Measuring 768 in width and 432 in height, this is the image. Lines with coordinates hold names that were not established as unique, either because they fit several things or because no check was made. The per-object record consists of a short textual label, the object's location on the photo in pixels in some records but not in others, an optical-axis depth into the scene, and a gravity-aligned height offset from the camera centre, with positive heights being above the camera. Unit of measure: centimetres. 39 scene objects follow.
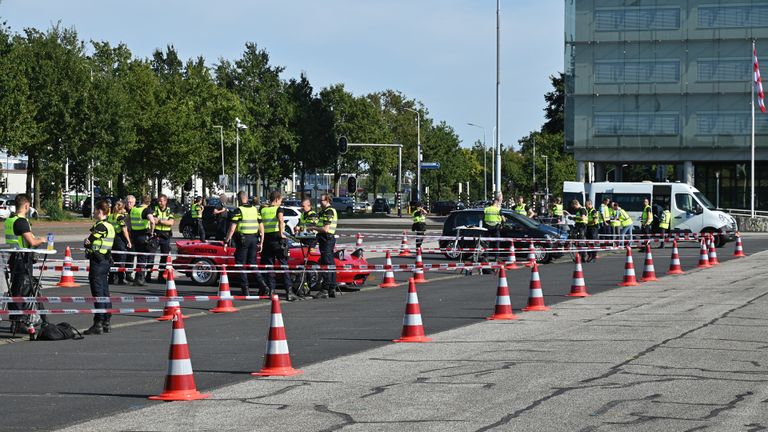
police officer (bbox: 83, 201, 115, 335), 1522 -66
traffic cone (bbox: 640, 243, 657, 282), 2414 -118
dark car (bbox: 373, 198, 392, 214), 10050 +28
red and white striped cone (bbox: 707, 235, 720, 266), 2957 -116
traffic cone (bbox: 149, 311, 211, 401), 962 -133
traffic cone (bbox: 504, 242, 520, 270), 2805 -122
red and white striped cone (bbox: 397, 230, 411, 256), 3201 -108
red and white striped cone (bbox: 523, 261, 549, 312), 1731 -125
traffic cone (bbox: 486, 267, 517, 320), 1614 -127
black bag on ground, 1432 -151
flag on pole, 5912 +660
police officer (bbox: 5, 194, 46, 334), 1448 -68
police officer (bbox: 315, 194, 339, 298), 2075 -60
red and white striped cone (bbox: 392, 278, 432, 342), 1366 -129
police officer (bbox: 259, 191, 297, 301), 2041 -47
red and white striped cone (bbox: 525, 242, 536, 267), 2721 -113
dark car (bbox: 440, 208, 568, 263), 3162 -59
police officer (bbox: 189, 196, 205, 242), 3642 +1
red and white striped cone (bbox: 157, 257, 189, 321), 1653 -125
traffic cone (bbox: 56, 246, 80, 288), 2342 -137
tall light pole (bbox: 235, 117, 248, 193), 8458 +516
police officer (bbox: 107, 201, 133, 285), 2269 -59
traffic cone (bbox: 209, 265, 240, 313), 1791 -134
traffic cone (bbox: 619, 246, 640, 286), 2270 -124
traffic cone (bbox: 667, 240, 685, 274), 2625 -114
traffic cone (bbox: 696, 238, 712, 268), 2858 -111
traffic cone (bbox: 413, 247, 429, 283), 2356 -121
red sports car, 2162 -98
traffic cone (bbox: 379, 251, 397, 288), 2325 -139
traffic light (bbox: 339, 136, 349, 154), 6746 +378
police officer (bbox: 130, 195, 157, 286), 2395 -39
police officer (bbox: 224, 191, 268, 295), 2012 -48
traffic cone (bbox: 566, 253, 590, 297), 2002 -126
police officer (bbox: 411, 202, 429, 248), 3609 -35
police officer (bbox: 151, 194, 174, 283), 2492 -36
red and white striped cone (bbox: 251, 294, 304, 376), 1089 -136
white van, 4134 +40
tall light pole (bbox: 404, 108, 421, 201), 7959 +190
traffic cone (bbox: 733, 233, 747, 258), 3332 -113
